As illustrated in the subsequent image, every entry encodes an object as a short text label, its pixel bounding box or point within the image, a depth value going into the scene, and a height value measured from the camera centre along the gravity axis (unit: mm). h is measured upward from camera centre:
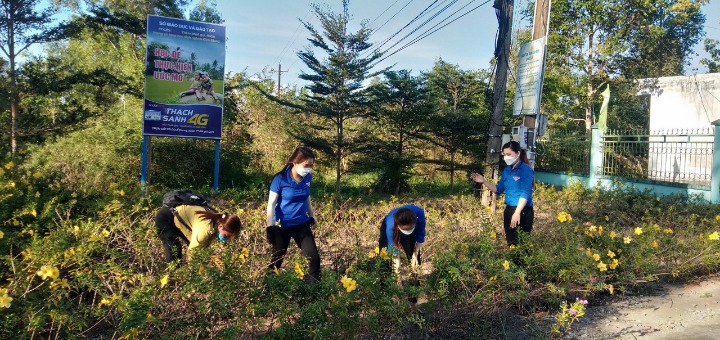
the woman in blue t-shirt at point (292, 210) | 4160 -402
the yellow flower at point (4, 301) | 2355 -732
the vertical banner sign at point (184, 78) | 9398 +1595
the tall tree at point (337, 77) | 12234 +2246
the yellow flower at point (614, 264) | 4398 -769
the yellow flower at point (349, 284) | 2977 -724
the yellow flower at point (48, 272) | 2645 -657
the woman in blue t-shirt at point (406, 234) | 3867 -560
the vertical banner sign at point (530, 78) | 7562 +1573
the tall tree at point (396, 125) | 12969 +1234
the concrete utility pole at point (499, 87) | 8680 +1614
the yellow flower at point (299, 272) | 3174 -704
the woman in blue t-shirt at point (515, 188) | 4797 -133
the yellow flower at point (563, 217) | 4698 -391
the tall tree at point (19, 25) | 9023 +2384
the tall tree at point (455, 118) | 13414 +1507
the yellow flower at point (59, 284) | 2815 -762
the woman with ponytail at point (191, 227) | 3816 -557
